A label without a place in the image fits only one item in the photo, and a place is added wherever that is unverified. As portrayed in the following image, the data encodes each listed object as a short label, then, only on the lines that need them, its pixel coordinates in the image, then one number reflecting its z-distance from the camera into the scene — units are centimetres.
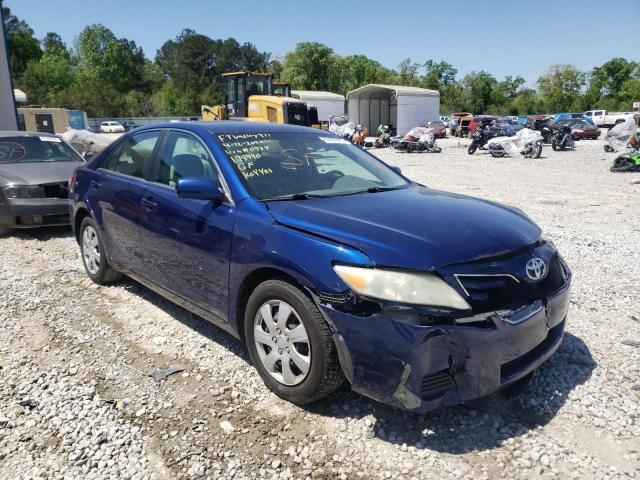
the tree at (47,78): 6249
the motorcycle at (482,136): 2209
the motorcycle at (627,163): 1449
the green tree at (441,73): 7119
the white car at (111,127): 4700
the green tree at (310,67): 6856
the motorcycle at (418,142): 2280
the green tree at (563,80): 8431
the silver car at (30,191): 647
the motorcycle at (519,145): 1925
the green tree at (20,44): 7979
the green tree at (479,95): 6506
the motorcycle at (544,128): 2686
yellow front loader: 2019
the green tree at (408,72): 7288
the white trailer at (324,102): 3506
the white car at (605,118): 4228
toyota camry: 227
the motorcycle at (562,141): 2270
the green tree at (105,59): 8494
